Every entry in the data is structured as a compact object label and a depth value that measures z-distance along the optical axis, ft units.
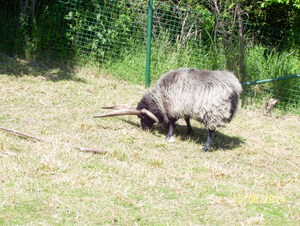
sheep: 16.30
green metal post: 24.75
